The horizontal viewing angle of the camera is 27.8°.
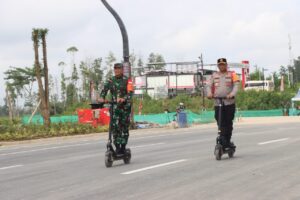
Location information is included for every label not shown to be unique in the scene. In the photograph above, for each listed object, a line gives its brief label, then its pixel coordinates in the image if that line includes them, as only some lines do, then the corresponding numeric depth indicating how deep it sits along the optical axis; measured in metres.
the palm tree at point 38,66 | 33.16
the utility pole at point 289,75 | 124.59
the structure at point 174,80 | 84.00
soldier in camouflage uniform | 11.11
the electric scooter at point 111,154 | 11.08
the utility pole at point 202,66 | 78.39
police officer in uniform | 11.55
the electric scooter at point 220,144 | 11.44
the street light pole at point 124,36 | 28.23
